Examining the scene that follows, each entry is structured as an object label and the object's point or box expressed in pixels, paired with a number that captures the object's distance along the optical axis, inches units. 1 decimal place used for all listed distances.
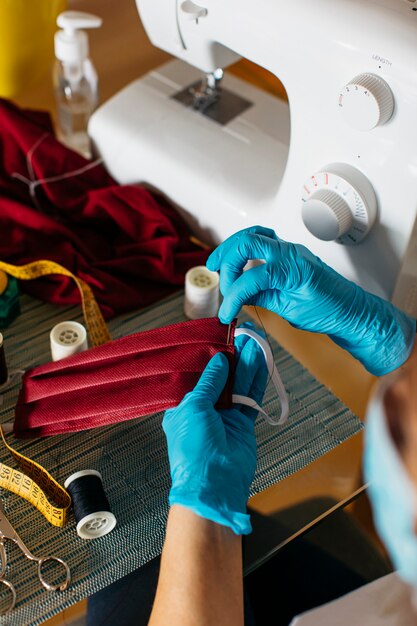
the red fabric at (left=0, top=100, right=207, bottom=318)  59.0
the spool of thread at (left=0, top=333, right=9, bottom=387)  51.2
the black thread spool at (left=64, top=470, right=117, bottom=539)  44.5
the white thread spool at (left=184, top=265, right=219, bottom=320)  56.2
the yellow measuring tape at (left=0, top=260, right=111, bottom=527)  45.1
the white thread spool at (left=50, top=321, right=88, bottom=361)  51.9
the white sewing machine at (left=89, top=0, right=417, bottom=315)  46.8
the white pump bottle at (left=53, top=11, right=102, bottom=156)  63.3
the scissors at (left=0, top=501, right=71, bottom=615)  42.7
